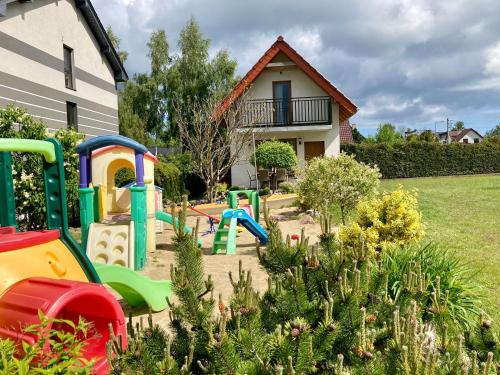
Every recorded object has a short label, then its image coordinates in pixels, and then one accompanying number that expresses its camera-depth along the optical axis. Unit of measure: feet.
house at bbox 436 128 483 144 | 312.85
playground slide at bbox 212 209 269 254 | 28.07
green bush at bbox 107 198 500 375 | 5.23
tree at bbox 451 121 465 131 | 367.66
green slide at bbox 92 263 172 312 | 15.34
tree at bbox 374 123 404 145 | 175.73
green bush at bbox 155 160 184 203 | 53.52
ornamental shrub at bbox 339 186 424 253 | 18.38
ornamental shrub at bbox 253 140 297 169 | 60.13
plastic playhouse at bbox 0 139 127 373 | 7.79
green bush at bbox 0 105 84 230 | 30.17
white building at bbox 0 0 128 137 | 37.99
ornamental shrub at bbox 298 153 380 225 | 26.99
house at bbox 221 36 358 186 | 67.56
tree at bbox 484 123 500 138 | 355.40
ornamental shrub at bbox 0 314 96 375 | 4.75
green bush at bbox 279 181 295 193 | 54.90
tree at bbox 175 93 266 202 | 55.16
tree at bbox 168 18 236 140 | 107.04
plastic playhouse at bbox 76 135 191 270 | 23.48
